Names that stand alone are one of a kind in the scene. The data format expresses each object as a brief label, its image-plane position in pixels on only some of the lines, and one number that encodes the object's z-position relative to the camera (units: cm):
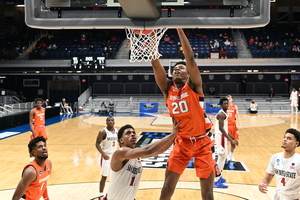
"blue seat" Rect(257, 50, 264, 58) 2578
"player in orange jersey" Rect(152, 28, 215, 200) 397
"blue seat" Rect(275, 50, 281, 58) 2555
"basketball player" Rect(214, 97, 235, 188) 695
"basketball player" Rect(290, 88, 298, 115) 2243
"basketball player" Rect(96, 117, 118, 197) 621
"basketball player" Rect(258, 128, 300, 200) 397
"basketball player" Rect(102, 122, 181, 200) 360
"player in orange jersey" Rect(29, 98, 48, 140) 928
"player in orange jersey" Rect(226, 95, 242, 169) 905
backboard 396
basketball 420
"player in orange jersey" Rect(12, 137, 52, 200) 374
